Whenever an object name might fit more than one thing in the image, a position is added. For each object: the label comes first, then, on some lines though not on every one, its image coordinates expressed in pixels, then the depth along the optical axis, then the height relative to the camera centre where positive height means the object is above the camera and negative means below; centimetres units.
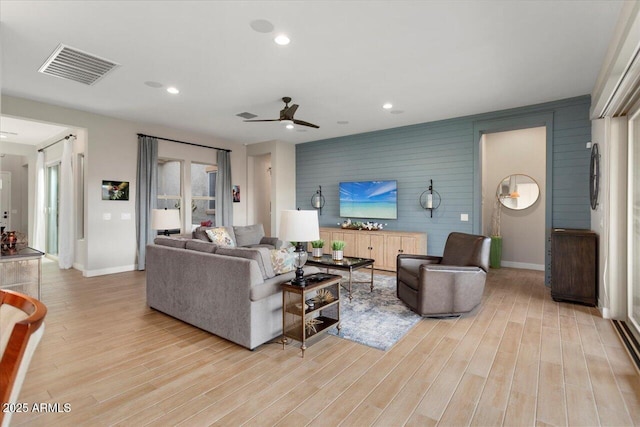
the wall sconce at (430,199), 618 +27
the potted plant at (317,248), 449 -54
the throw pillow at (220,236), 559 -44
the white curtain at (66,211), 647 -1
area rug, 312 -121
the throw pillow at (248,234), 630 -47
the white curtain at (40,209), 785 +4
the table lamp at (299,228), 284 -14
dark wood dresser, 404 -68
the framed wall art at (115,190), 597 +40
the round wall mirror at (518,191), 655 +47
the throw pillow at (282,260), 311 -48
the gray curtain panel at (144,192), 638 +39
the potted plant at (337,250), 463 -55
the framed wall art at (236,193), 828 +49
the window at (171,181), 718 +70
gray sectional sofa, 281 -76
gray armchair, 362 -83
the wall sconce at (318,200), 804 +31
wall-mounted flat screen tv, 671 +29
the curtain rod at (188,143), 654 +156
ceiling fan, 463 +145
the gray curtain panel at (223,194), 781 +44
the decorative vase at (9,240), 413 -39
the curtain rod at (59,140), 648 +155
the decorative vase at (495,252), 659 -81
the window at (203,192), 767 +48
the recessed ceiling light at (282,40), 312 +173
